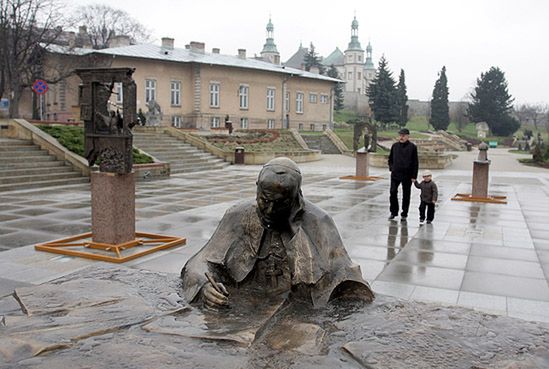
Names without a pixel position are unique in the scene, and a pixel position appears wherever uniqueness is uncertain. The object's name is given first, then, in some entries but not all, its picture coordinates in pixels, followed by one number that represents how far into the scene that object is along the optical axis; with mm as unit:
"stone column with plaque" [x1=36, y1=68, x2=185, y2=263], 7207
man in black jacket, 10109
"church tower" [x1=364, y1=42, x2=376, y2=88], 124256
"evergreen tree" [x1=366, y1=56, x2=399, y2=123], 64562
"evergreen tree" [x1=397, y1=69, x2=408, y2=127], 69069
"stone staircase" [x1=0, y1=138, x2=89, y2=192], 14734
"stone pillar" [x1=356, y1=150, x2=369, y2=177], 19766
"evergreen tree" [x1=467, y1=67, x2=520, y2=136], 68312
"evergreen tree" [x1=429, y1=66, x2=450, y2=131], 71875
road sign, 21016
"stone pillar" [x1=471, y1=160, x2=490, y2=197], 13727
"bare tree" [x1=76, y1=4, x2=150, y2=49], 59438
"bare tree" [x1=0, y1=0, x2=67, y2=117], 32475
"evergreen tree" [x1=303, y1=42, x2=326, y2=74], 83000
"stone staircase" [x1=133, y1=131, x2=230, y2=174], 22812
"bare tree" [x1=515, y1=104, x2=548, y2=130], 95375
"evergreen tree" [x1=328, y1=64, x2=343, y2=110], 78750
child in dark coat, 10062
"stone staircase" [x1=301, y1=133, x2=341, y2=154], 40906
